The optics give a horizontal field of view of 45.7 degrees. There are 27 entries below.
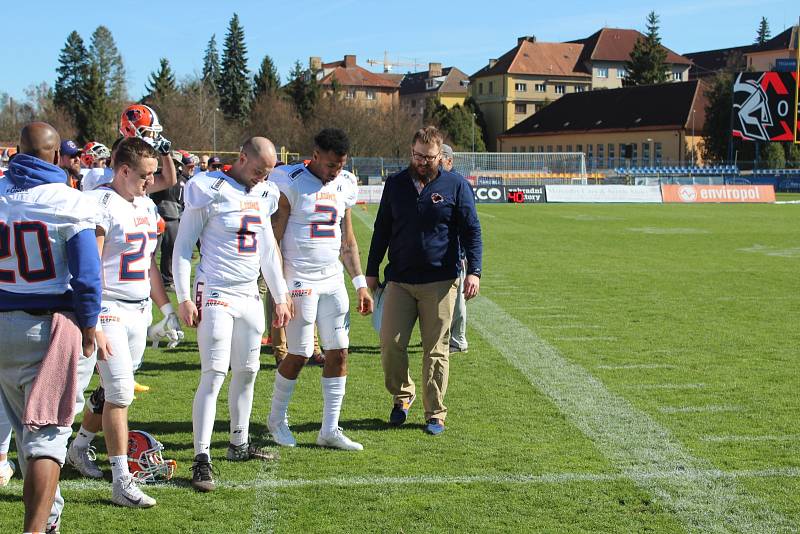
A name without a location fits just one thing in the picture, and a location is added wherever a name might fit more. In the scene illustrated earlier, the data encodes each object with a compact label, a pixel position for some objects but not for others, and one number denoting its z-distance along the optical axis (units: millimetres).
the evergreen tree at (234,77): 101681
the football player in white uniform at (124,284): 4781
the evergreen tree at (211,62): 112238
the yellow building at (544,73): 111188
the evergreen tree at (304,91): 90562
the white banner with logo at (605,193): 41281
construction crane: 163750
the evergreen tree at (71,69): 101438
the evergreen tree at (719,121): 72125
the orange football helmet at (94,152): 11136
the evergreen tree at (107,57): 100562
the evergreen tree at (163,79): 86625
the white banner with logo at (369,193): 41719
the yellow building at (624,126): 80688
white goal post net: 52938
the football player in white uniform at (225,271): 5160
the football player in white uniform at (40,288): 3916
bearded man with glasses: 6316
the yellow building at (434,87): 130750
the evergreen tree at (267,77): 93438
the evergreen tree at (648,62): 99500
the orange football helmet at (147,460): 5176
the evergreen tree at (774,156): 61188
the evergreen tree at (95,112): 84750
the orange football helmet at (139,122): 6305
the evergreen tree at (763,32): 165750
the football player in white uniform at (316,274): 5918
